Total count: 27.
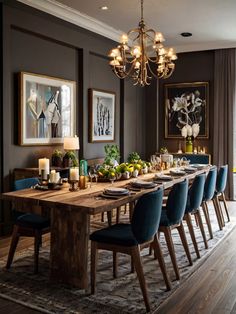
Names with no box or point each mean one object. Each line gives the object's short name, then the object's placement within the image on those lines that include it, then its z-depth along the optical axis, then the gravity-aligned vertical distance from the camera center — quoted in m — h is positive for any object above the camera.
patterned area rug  2.83 -1.19
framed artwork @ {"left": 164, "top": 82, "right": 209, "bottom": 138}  7.46 +0.71
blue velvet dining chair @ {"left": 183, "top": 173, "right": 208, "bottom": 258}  3.97 -0.60
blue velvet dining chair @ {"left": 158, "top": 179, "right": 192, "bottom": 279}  3.40 -0.63
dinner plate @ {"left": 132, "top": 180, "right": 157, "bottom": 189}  3.60 -0.39
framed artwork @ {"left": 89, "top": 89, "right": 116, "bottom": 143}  6.24 +0.47
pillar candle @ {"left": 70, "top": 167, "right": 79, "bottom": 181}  3.51 -0.28
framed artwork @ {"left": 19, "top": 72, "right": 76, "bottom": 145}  4.94 +0.48
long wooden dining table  3.02 -0.68
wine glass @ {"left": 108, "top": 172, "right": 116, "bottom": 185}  3.91 -0.35
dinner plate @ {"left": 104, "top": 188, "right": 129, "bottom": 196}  3.22 -0.41
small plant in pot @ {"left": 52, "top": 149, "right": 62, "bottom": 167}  5.18 -0.21
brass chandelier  4.40 +1.02
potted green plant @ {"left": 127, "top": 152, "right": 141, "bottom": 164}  7.10 -0.25
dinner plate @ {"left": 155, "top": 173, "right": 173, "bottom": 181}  4.07 -0.36
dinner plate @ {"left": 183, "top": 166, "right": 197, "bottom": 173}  4.86 -0.33
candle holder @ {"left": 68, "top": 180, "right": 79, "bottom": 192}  3.47 -0.39
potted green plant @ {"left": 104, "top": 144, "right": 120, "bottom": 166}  6.33 -0.14
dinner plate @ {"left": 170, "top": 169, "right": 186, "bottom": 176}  4.48 -0.35
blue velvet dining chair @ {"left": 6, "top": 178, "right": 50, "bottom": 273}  3.41 -0.77
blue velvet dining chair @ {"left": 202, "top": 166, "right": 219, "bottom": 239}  4.61 -0.57
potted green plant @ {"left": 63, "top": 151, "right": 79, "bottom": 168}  5.21 -0.24
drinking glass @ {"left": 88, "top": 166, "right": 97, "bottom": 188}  3.97 -0.32
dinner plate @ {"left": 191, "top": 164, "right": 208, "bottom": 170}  5.28 -0.32
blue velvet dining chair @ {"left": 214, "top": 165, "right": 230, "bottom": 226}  5.14 -0.52
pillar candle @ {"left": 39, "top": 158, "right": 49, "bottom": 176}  3.76 -0.21
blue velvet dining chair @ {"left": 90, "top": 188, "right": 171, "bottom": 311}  2.86 -0.72
